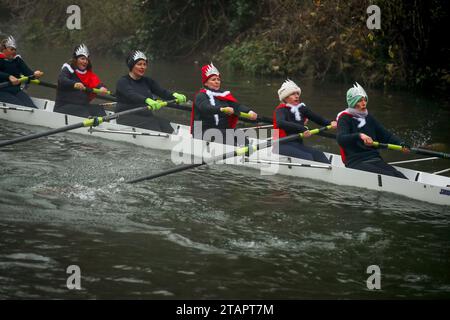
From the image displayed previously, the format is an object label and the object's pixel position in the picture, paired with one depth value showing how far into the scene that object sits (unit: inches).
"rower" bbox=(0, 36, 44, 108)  682.8
